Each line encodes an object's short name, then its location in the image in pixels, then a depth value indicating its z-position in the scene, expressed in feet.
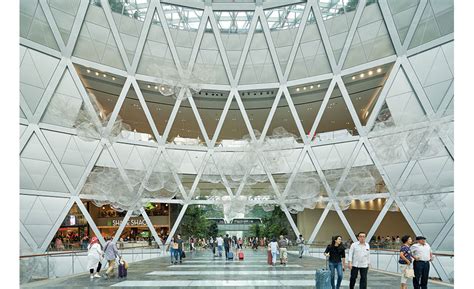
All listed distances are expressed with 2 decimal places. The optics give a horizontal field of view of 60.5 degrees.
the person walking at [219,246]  88.89
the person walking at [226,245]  82.07
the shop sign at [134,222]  144.97
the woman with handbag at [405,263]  34.28
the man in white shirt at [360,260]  33.24
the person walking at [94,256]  47.42
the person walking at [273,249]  65.62
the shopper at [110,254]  48.98
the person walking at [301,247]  92.83
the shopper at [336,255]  35.64
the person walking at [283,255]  67.26
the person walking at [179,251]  73.15
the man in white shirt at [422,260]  33.81
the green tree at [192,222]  132.05
